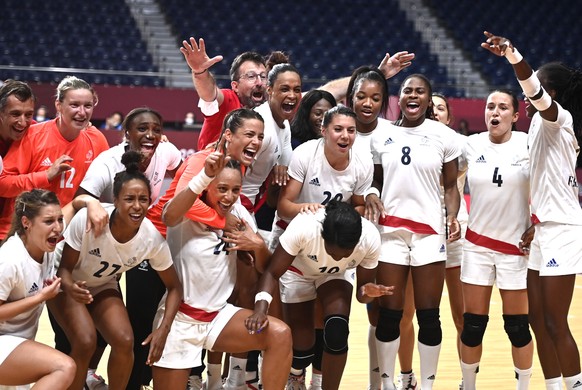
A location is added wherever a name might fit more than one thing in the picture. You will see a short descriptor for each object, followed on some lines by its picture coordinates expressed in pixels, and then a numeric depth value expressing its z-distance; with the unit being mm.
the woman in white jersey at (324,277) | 4836
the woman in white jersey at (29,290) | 4148
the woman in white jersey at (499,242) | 5410
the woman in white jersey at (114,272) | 4543
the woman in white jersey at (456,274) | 6141
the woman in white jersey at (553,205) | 4786
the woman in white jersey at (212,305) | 4781
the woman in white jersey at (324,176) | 5258
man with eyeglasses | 5383
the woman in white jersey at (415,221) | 5316
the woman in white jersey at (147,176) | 4973
